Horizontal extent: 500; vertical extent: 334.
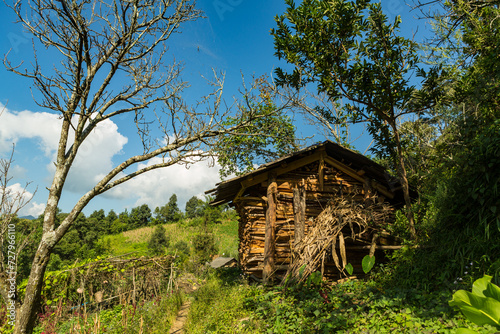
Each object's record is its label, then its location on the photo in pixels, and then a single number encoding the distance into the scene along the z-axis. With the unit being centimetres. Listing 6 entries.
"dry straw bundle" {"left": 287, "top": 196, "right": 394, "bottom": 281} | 723
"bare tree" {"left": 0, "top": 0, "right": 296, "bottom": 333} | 584
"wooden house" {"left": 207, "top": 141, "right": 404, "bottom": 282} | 839
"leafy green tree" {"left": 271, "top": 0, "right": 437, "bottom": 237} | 746
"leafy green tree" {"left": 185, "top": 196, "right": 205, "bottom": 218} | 5228
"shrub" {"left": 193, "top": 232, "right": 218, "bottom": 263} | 1833
